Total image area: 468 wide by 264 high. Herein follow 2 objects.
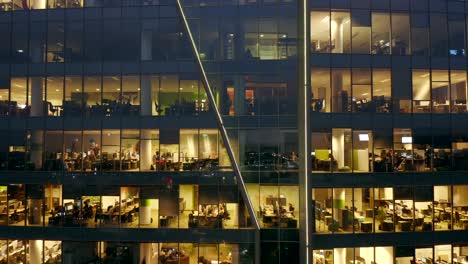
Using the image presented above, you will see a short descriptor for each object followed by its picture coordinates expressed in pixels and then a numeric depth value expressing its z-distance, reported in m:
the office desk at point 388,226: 24.00
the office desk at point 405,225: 24.03
